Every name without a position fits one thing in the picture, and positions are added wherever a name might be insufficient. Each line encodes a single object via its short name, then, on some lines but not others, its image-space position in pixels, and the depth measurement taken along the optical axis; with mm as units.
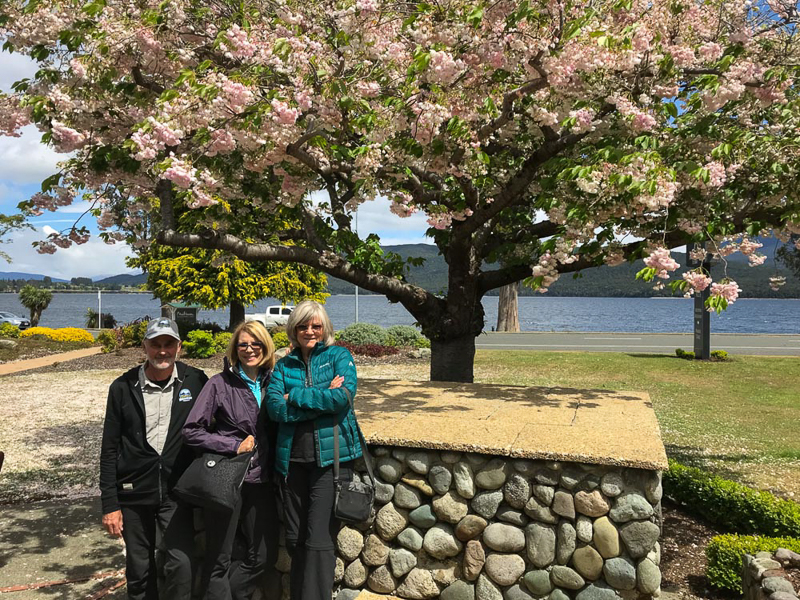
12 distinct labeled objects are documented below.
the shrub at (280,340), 21720
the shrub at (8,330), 28002
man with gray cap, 3805
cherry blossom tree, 5090
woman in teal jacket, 3826
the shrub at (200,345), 20953
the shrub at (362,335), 22922
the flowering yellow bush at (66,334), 27250
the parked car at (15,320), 35594
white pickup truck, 33969
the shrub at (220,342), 21641
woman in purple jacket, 3834
